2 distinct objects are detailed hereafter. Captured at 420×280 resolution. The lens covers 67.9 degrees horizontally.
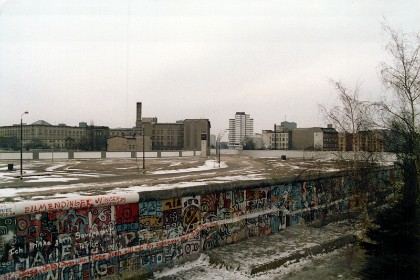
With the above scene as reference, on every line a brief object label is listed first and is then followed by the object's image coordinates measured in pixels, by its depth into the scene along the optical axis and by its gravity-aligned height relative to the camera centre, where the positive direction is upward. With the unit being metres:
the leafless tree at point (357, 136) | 12.85 +0.08
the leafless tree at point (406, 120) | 12.21 +0.74
